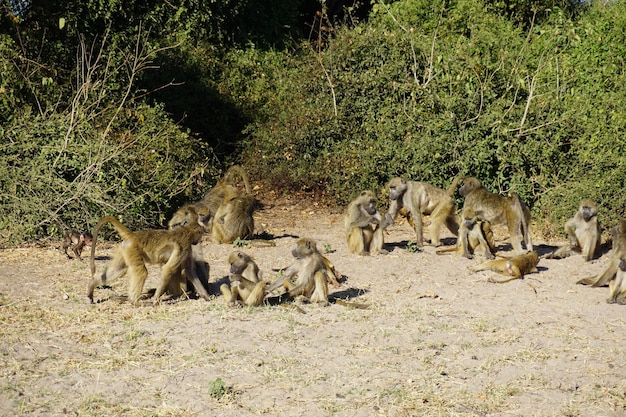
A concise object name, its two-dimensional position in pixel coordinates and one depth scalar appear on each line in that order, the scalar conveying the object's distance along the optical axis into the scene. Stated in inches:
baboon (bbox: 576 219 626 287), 389.6
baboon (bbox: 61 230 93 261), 439.8
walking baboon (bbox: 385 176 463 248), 499.8
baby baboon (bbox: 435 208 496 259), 461.1
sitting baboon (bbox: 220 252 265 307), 349.1
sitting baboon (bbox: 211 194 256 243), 498.3
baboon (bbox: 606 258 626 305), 377.7
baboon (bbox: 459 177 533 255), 465.4
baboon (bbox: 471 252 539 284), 419.5
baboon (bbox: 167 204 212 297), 365.4
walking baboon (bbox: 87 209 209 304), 348.8
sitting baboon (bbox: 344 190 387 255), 467.5
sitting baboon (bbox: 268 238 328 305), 358.0
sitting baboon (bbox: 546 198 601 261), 462.9
